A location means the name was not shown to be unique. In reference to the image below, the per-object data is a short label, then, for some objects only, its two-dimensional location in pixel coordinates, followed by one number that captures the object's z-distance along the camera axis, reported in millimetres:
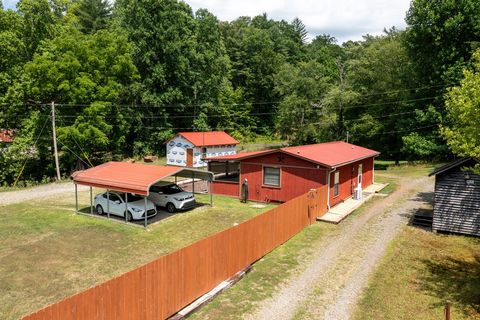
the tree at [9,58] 35750
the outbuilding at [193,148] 41656
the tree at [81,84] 34844
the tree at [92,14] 64562
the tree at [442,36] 34250
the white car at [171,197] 20928
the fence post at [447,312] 7289
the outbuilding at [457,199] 16391
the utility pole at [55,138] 31803
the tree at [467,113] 11805
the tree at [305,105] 50438
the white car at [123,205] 19078
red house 21703
